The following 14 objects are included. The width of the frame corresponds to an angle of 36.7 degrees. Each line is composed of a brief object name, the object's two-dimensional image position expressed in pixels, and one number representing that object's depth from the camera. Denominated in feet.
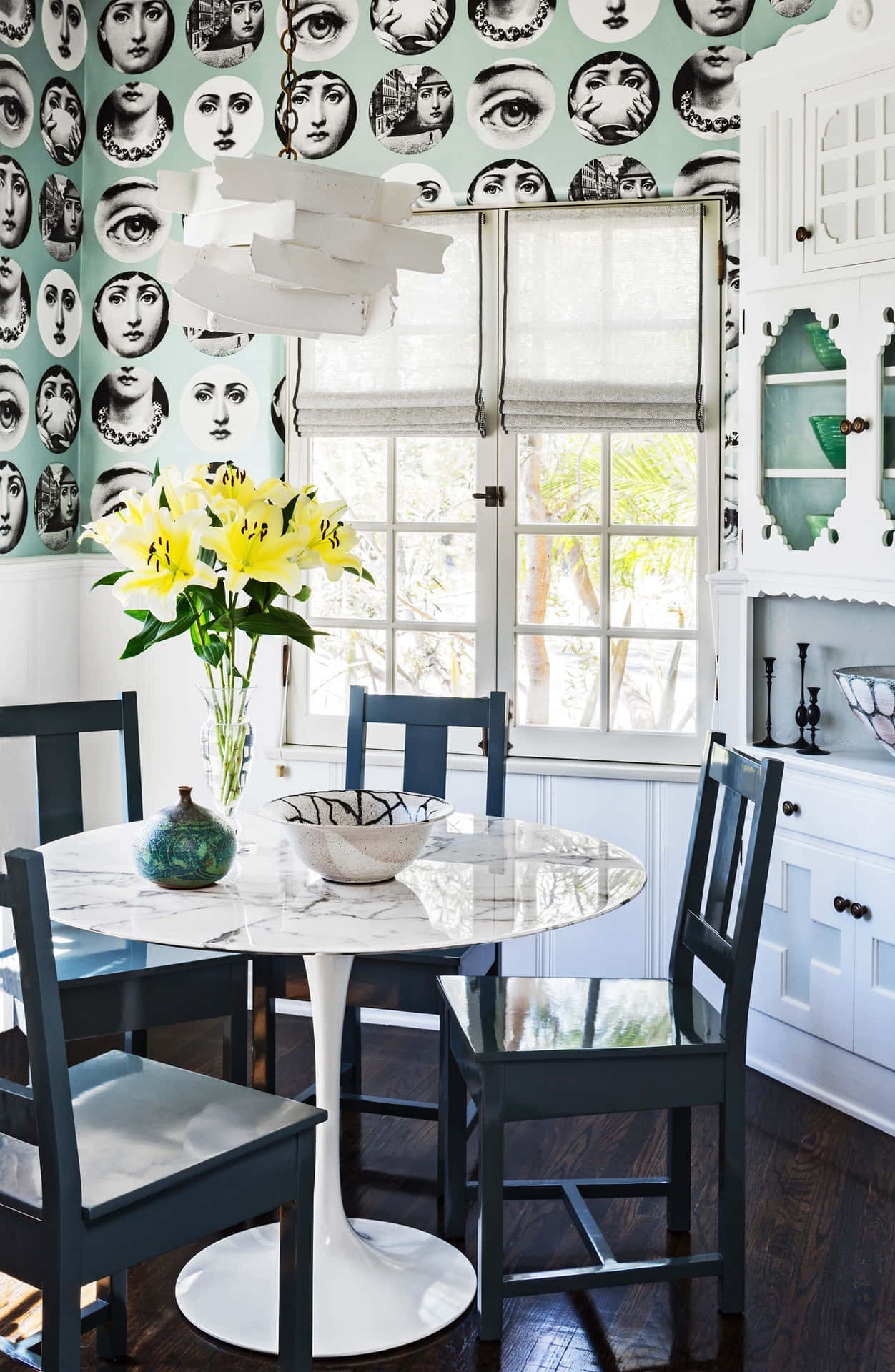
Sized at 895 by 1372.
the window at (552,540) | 11.34
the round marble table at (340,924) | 6.22
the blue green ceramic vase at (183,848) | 6.77
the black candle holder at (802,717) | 10.68
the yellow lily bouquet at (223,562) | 6.57
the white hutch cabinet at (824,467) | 9.72
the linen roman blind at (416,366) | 11.58
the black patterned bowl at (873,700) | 9.56
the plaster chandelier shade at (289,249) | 5.88
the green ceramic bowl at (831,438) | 10.12
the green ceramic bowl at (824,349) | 10.14
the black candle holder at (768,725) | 10.82
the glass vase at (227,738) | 7.14
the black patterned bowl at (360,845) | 6.71
